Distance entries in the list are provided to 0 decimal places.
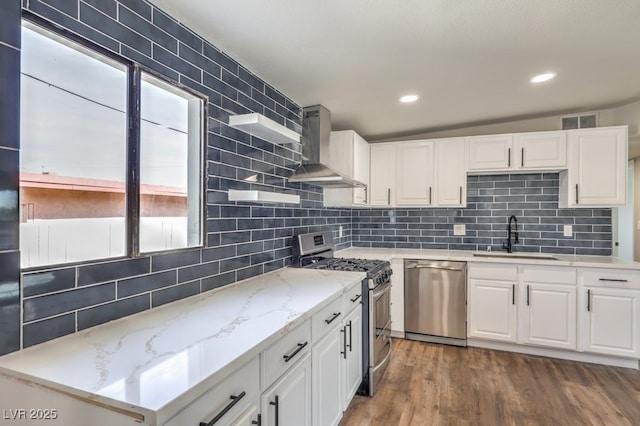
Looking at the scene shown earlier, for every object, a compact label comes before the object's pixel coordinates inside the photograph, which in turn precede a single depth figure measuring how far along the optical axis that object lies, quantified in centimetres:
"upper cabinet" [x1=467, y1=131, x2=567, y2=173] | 322
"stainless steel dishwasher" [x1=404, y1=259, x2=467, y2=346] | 328
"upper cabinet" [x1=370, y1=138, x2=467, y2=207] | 357
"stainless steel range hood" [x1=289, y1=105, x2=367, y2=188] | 288
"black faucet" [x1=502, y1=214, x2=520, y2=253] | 358
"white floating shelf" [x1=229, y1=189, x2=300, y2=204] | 185
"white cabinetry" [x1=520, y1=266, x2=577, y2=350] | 297
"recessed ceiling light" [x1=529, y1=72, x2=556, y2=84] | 238
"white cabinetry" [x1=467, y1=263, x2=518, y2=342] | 314
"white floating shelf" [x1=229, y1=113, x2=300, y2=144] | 186
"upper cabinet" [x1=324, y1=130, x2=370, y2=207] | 331
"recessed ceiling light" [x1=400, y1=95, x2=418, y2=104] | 279
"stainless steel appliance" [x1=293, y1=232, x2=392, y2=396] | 242
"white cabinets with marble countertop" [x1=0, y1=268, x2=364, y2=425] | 79
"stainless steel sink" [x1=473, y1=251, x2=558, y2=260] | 323
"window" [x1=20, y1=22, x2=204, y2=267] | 114
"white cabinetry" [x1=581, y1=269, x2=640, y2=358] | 280
